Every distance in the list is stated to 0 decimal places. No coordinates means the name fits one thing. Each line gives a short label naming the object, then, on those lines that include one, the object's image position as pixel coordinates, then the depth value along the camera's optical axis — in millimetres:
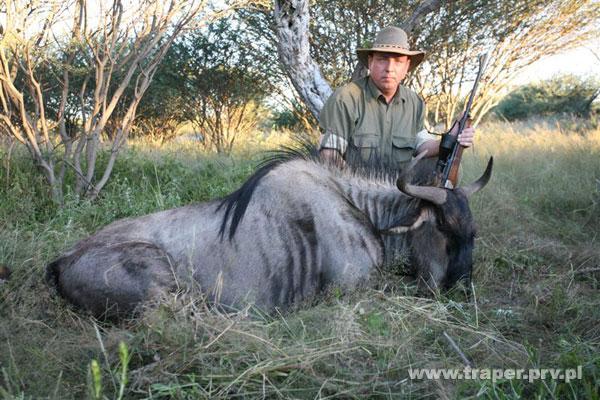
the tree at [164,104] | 9328
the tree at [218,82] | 9266
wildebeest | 2871
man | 4262
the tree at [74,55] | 4582
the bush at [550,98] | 18562
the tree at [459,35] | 8055
